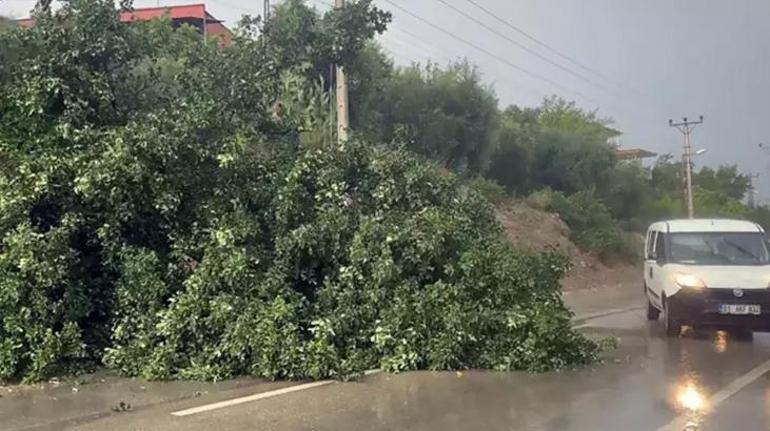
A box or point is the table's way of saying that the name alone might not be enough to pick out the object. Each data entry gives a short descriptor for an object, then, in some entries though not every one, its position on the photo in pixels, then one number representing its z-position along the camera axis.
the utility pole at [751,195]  80.69
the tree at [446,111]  32.56
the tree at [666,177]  55.53
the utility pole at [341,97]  16.66
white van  13.13
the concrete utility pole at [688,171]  54.78
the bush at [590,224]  34.81
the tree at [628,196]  44.09
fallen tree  10.44
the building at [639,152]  72.22
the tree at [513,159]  39.12
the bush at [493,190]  32.81
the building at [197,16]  49.81
